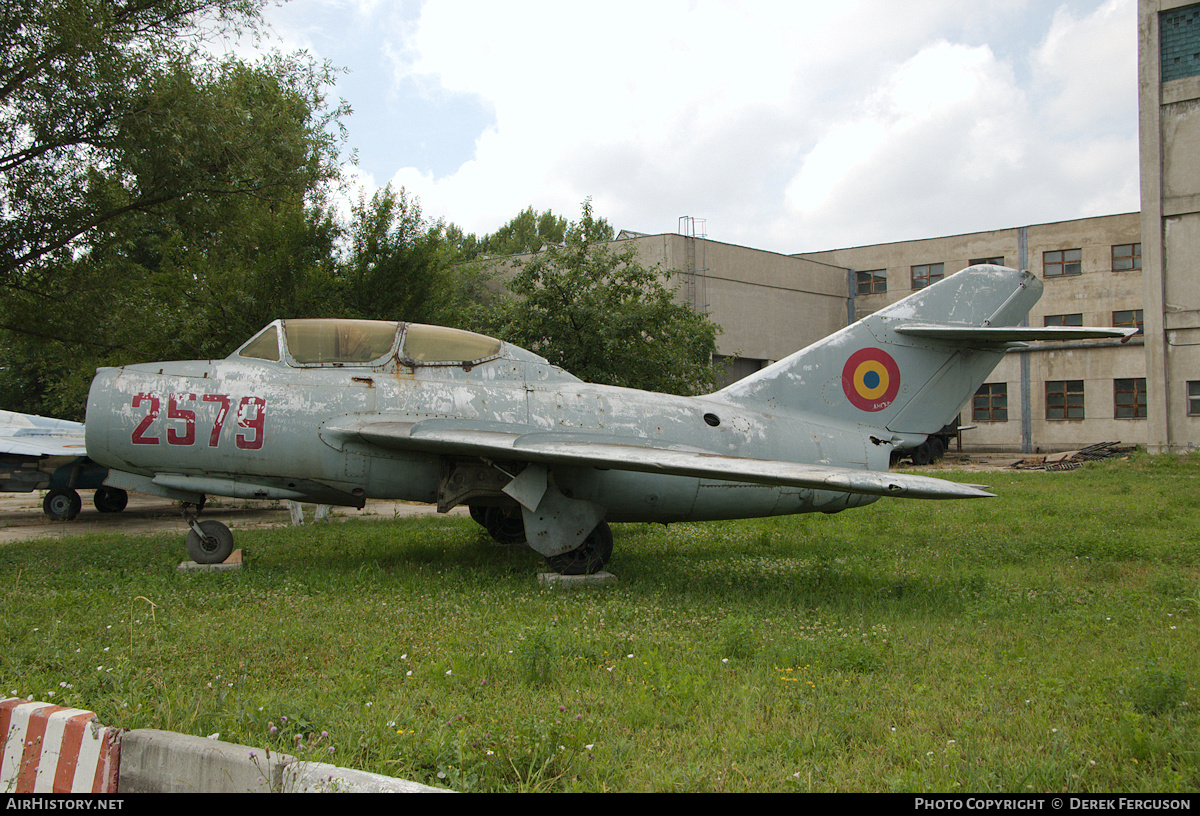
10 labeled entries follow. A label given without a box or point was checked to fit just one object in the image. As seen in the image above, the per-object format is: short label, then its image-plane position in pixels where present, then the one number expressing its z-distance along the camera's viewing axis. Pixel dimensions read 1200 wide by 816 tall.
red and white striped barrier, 3.24
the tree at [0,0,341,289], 10.89
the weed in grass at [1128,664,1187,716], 4.10
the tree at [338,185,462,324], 17.55
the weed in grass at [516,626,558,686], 4.66
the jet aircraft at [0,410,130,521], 15.16
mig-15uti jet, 8.06
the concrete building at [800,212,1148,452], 37.66
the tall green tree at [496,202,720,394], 17.69
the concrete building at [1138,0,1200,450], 28.48
